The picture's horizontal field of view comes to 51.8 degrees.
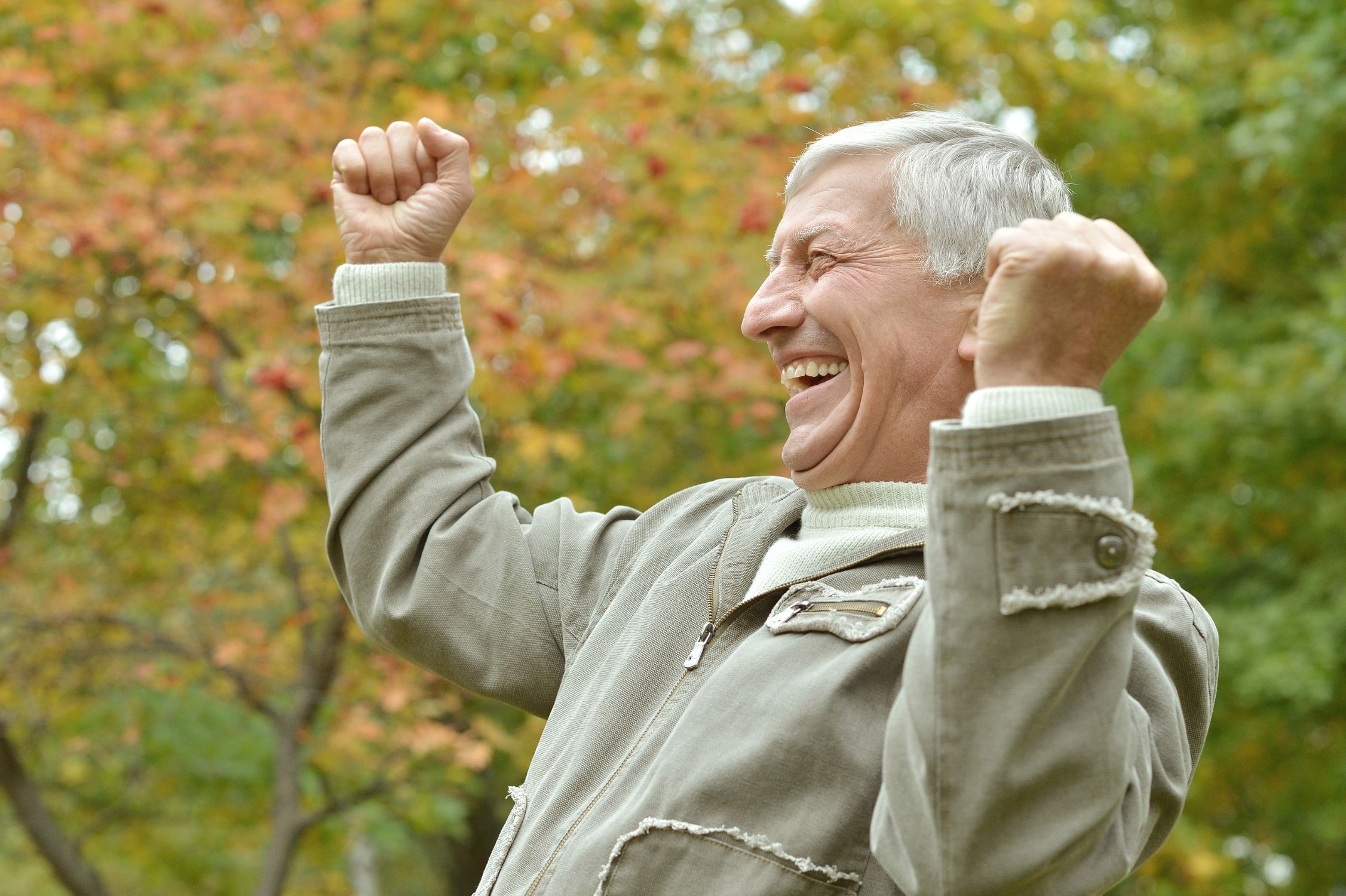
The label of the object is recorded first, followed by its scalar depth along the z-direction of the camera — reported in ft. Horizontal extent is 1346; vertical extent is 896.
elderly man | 3.58
